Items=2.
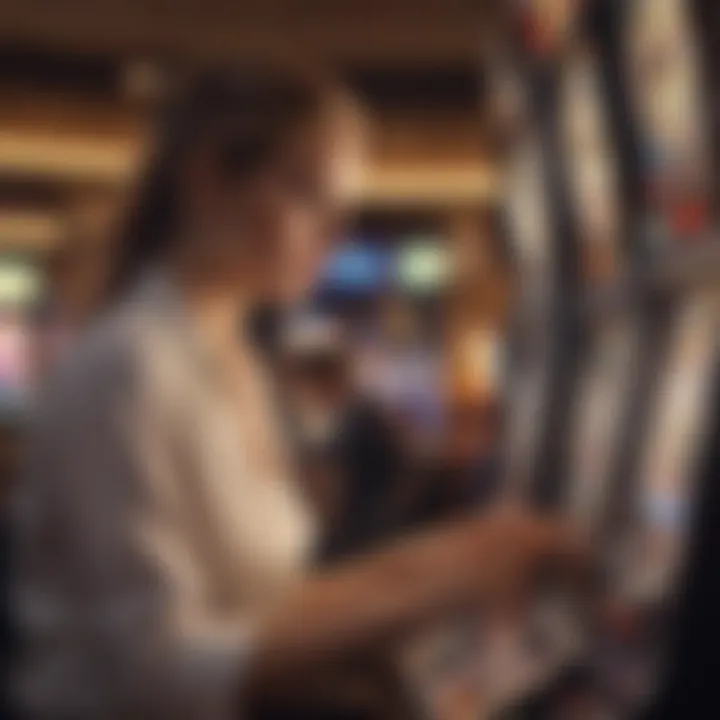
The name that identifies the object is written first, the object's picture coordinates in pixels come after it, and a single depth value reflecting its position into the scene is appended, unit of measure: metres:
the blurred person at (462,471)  3.47
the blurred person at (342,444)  3.99
